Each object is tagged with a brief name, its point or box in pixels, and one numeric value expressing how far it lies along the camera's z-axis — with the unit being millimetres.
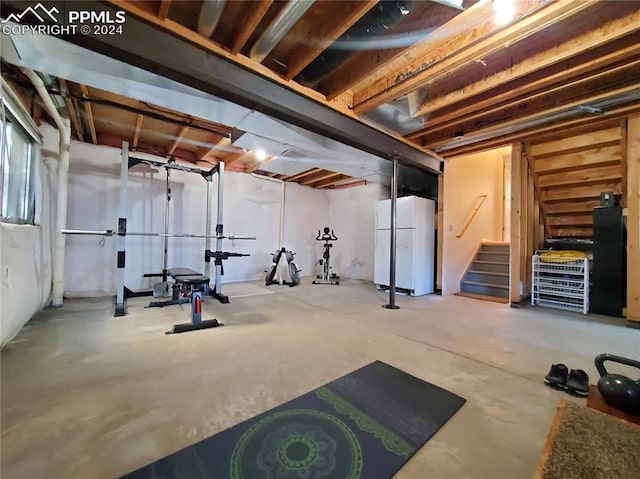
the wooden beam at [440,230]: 4950
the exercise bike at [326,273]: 6066
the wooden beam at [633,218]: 3230
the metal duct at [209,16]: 1799
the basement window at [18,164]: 2391
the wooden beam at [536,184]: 4226
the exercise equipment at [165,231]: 3209
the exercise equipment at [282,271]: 5664
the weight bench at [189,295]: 2727
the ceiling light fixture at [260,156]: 4587
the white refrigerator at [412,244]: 4855
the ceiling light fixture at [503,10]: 1872
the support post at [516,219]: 4200
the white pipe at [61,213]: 3355
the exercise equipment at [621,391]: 1264
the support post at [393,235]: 3863
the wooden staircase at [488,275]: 4844
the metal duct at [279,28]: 1813
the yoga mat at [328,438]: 1070
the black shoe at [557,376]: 1743
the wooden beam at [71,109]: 2806
